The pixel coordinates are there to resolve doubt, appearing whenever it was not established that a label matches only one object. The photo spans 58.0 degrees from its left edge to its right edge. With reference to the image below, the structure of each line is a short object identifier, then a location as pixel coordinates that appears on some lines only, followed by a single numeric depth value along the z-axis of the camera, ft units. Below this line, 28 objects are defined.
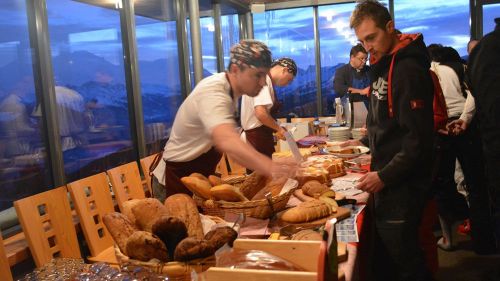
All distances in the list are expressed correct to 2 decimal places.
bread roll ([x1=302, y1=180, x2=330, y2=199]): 6.43
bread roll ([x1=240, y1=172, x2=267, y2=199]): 5.75
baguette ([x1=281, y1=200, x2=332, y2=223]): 5.11
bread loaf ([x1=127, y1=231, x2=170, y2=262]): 3.53
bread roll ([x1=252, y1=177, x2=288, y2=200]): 5.61
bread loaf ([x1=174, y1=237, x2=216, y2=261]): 3.49
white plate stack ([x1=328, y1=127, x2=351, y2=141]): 12.82
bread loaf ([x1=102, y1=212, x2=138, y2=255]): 3.92
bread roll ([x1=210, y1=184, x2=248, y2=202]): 5.29
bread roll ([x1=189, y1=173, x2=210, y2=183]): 5.87
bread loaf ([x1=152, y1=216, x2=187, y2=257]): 3.72
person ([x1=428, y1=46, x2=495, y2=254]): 11.09
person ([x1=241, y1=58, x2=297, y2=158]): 11.07
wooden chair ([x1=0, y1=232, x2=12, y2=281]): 5.98
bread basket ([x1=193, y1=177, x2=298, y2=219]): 5.28
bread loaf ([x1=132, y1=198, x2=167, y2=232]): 4.19
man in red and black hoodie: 5.82
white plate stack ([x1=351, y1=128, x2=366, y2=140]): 12.27
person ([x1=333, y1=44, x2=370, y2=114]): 15.96
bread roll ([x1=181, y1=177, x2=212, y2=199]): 5.61
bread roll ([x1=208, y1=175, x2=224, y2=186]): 5.86
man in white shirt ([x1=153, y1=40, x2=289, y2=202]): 5.28
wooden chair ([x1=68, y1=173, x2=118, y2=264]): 7.75
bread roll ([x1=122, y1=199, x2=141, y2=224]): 4.40
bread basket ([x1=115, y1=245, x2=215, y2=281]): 3.44
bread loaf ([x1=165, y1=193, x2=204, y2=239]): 4.12
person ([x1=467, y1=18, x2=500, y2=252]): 7.11
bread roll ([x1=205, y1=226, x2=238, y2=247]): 3.65
